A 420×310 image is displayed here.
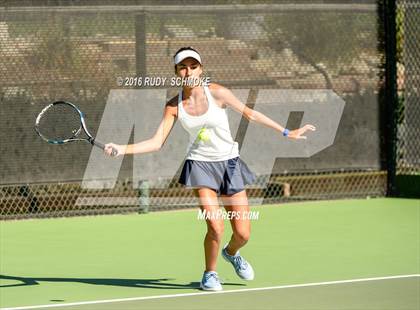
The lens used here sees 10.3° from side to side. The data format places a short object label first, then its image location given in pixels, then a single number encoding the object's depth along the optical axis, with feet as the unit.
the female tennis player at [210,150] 56.71
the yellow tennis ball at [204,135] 57.01
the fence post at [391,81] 98.07
